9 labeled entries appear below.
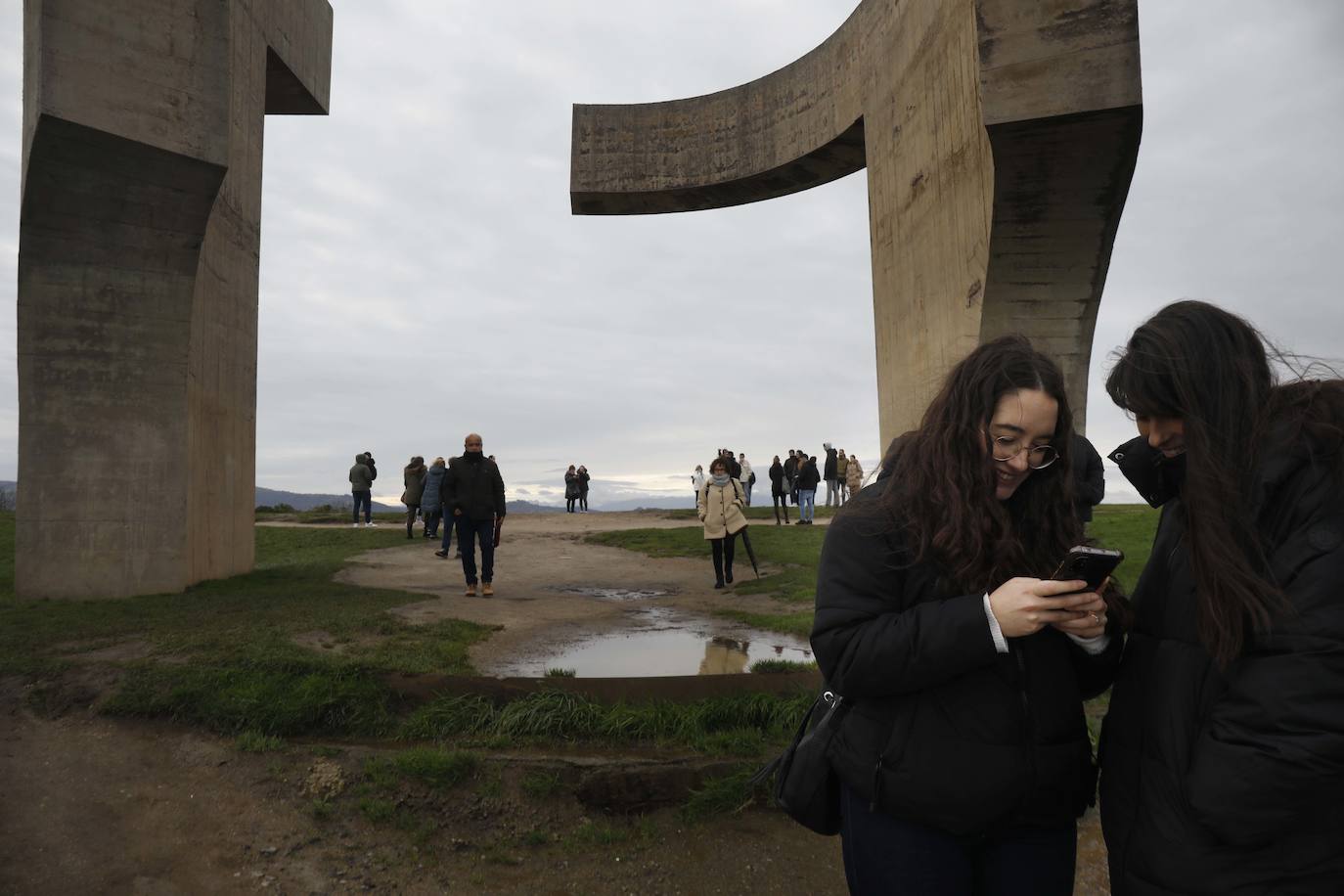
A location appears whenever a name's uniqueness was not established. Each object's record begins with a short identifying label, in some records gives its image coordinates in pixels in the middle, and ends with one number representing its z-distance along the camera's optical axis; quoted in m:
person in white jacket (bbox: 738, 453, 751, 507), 21.07
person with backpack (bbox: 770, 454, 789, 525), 18.78
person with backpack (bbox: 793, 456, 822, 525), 17.16
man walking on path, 8.80
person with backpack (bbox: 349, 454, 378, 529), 17.62
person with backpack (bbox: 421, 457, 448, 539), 14.33
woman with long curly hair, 1.75
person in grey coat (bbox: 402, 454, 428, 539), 15.72
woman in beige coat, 9.95
